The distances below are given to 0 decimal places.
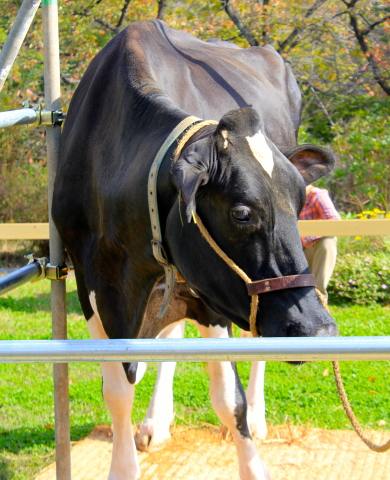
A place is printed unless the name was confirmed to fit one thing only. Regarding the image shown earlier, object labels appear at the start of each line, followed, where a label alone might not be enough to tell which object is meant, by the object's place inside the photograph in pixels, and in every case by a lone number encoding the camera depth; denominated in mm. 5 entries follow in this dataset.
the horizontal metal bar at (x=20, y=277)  2383
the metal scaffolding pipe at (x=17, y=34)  2441
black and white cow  1992
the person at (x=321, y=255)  5109
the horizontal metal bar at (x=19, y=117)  2355
